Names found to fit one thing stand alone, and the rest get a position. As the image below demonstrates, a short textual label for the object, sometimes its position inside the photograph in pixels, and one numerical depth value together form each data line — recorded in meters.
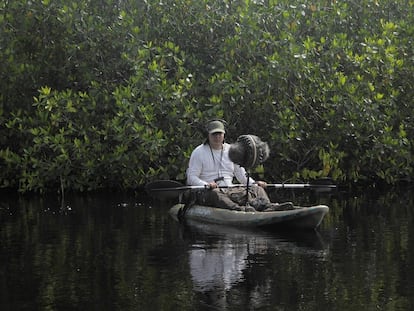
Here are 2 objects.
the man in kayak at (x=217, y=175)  14.43
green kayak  13.17
